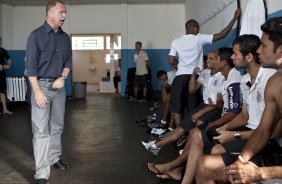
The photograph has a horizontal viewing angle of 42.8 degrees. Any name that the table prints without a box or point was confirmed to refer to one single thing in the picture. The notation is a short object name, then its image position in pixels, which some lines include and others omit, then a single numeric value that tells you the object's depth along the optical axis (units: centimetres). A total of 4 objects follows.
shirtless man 170
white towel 338
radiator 882
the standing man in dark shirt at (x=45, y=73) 283
